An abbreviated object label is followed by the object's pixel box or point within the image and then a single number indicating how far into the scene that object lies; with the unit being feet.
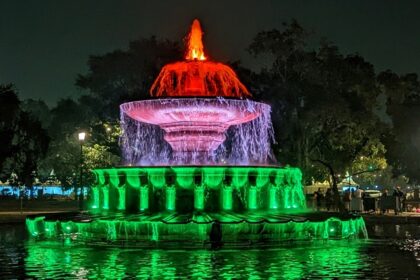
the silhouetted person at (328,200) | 113.50
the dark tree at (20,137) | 146.00
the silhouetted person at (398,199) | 117.57
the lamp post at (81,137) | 114.46
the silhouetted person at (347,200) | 117.97
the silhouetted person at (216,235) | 52.75
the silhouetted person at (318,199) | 116.50
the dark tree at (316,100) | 148.87
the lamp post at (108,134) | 165.70
